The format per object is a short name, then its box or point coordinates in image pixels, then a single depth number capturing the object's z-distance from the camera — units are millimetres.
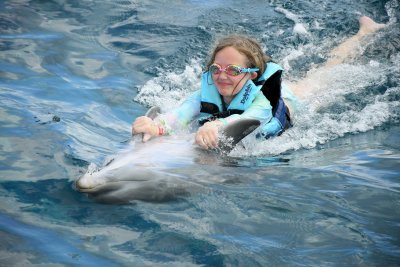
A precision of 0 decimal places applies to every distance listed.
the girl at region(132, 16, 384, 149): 11680
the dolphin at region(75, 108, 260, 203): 8141
